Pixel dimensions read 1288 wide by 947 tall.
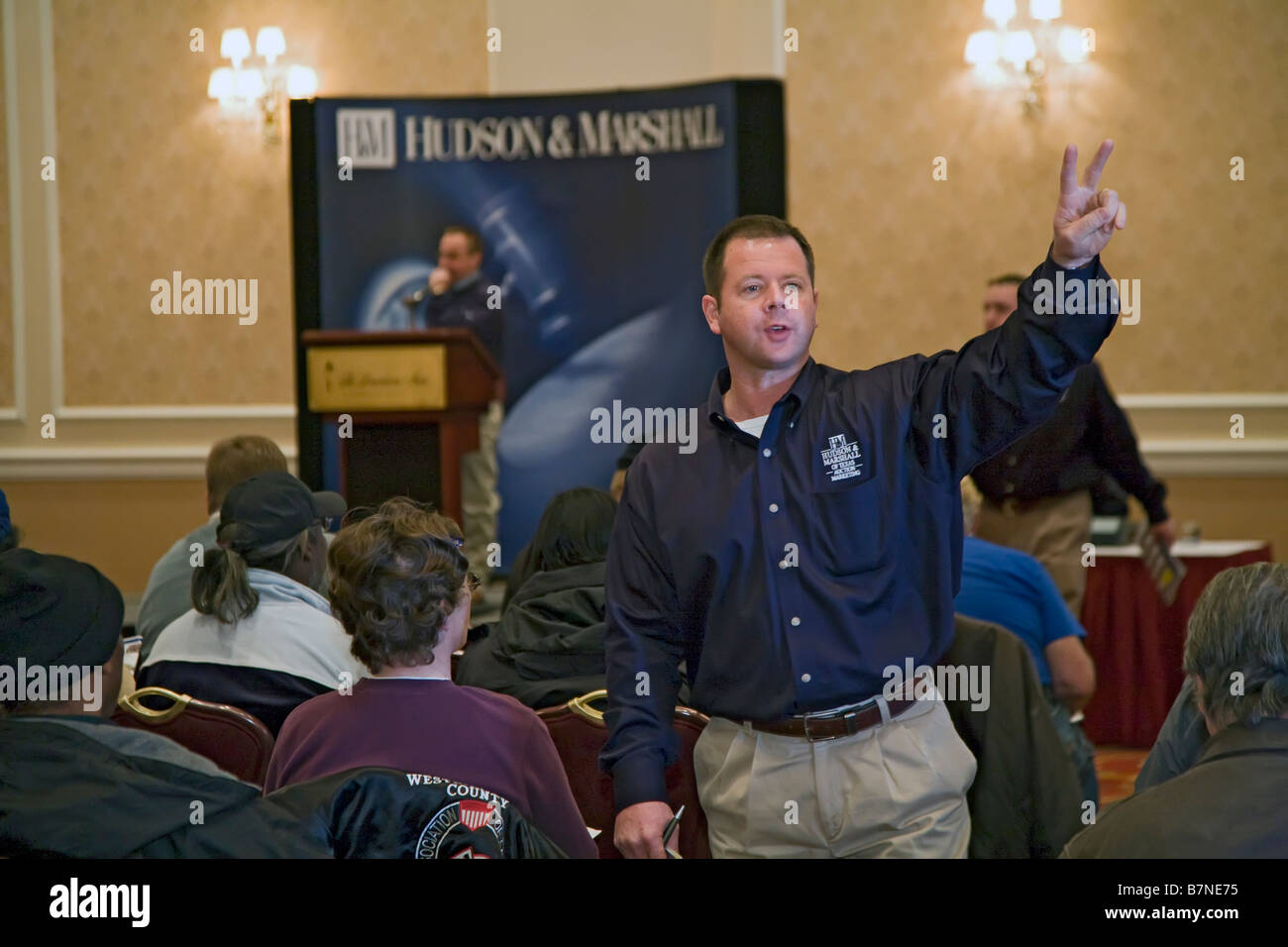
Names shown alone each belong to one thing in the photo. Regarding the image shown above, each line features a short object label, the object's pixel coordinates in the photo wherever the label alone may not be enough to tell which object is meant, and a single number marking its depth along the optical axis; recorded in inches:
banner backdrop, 236.2
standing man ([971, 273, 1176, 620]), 170.2
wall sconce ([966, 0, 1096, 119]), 255.8
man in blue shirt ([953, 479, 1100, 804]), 117.2
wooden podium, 200.2
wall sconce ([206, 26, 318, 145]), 276.2
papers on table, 191.6
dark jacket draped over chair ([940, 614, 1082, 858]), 97.6
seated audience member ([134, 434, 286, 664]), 120.0
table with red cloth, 187.5
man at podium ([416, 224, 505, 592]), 240.5
